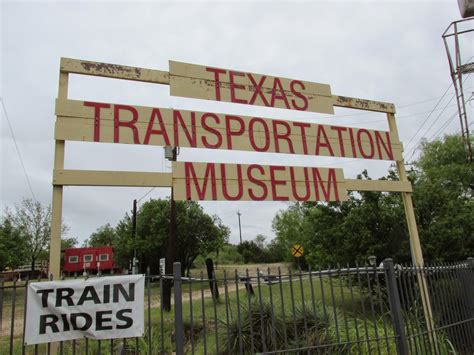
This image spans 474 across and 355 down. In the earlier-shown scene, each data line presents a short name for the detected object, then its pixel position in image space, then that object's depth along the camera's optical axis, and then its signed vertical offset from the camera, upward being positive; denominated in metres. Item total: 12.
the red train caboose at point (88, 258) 41.69 +2.35
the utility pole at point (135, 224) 29.22 +3.86
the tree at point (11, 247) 26.02 +2.74
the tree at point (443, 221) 11.47 +0.96
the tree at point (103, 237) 71.86 +7.81
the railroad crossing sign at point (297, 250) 19.99 +0.76
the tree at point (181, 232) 30.72 +3.21
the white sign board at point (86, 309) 3.86 -0.27
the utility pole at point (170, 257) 15.54 +0.73
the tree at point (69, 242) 64.66 +6.59
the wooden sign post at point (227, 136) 5.05 +1.92
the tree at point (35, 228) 35.12 +5.04
